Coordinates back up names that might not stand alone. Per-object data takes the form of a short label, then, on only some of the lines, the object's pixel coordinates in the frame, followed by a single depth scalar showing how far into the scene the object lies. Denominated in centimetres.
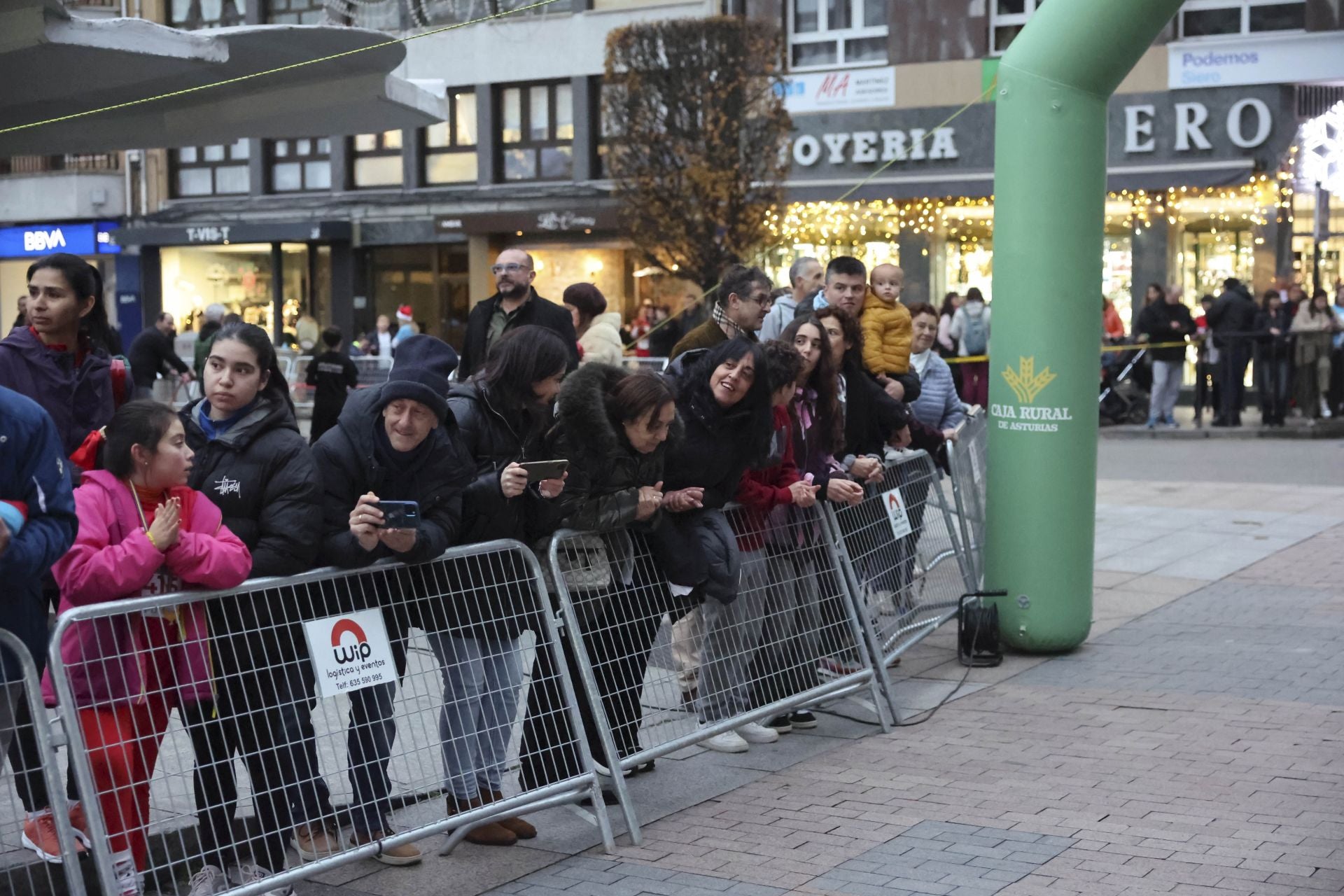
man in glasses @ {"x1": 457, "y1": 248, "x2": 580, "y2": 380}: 859
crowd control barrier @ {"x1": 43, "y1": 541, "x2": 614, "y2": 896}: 421
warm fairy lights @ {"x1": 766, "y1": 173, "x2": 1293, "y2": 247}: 2478
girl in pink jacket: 417
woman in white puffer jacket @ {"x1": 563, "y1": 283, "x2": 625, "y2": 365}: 971
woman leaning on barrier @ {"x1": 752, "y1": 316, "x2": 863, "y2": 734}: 655
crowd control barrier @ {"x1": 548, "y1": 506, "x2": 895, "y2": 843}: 561
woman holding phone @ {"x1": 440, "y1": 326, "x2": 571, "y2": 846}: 512
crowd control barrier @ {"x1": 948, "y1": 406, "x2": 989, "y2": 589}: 881
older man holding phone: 477
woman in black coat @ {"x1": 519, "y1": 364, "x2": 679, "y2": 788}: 548
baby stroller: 2236
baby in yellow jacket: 873
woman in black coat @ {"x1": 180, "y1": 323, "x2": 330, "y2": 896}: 445
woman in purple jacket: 552
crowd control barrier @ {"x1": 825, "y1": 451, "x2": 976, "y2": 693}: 721
